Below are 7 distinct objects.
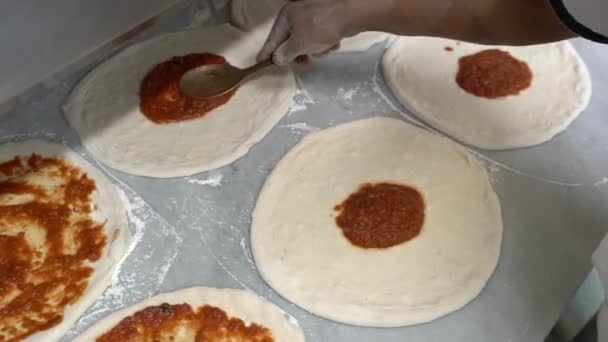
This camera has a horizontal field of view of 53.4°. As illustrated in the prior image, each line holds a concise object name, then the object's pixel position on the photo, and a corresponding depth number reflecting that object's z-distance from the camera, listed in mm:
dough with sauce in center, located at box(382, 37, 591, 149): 1897
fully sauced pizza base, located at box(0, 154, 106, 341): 1522
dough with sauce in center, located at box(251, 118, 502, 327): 1536
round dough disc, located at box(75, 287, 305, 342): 1477
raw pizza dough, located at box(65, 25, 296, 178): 1834
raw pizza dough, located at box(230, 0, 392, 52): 2158
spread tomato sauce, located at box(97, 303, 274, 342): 1458
